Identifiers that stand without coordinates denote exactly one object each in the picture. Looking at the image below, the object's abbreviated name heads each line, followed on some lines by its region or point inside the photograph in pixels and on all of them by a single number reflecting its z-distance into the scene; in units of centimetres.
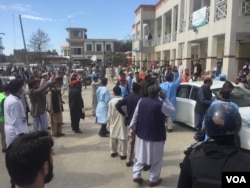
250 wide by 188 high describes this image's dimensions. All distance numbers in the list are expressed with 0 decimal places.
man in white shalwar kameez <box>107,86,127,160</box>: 447
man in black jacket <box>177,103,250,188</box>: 125
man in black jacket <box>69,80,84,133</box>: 626
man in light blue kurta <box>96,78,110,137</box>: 565
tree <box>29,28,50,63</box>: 2993
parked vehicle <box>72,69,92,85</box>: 1804
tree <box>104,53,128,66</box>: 3405
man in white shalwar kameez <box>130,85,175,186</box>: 337
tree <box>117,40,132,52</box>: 5078
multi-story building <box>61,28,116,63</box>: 5698
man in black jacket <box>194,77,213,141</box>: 508
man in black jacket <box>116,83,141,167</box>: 412
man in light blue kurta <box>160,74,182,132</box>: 619
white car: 525
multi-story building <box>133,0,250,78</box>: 999
